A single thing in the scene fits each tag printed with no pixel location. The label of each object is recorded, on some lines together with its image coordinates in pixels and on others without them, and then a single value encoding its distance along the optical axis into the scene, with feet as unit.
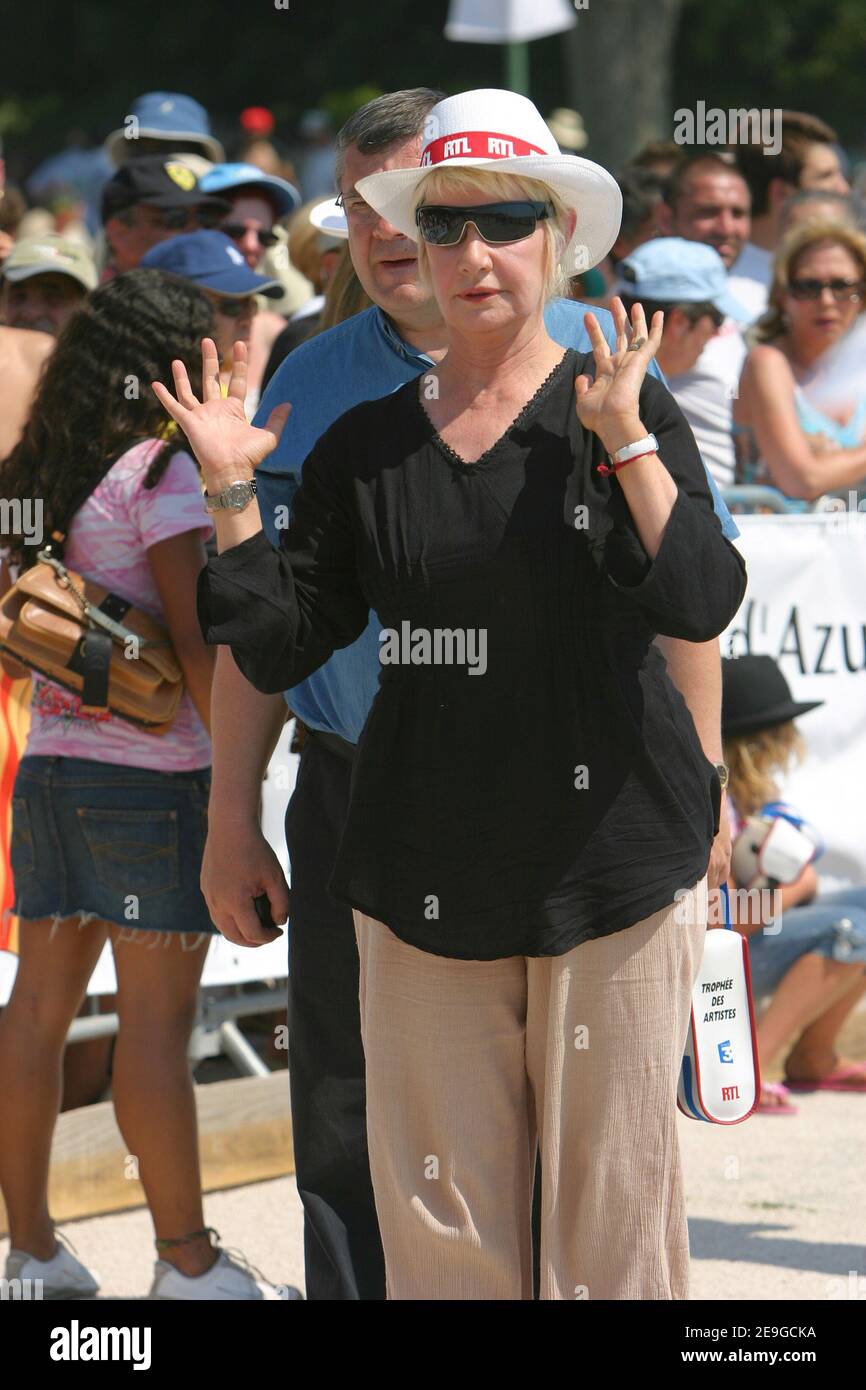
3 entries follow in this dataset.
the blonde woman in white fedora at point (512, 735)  17.56
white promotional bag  20.45
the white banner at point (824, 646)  38.29
